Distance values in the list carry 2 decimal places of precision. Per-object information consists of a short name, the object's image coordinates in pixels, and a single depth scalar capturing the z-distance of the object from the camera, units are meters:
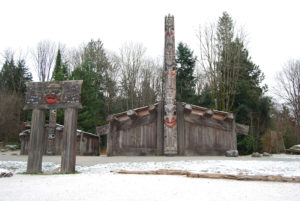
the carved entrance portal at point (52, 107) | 7.26
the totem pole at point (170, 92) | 12.70
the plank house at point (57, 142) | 15.79
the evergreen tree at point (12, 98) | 26.52
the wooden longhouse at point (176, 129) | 13.46
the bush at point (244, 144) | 19.05
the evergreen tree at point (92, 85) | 23.11
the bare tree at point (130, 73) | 28.19
